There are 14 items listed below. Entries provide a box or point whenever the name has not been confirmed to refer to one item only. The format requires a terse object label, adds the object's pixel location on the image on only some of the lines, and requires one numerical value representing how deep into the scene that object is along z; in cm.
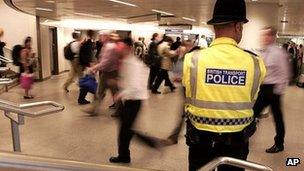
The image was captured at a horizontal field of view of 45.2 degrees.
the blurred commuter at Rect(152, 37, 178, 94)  947
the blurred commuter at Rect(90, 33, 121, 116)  507
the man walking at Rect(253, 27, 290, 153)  437
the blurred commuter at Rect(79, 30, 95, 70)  805
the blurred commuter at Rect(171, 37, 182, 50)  1042
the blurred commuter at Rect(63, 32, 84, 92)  844
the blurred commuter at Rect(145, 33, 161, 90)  966
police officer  190
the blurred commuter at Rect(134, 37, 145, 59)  1484
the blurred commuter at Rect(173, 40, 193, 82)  771
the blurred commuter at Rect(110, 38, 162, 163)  395
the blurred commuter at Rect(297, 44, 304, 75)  1215
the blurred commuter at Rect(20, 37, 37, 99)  852
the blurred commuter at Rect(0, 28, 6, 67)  985
